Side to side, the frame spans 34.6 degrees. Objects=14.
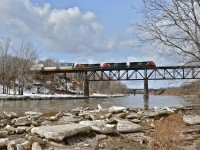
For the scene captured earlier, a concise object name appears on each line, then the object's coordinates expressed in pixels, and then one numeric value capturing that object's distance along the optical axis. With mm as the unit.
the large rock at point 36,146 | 9959
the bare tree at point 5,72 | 77750
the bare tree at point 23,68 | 76750
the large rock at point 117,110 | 19450
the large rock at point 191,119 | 14902
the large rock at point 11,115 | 19406
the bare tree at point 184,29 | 15977
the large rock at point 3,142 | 10284
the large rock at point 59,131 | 10591
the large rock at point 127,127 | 12930
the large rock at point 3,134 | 11697
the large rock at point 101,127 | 12125
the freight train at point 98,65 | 89875
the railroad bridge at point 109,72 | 91250
